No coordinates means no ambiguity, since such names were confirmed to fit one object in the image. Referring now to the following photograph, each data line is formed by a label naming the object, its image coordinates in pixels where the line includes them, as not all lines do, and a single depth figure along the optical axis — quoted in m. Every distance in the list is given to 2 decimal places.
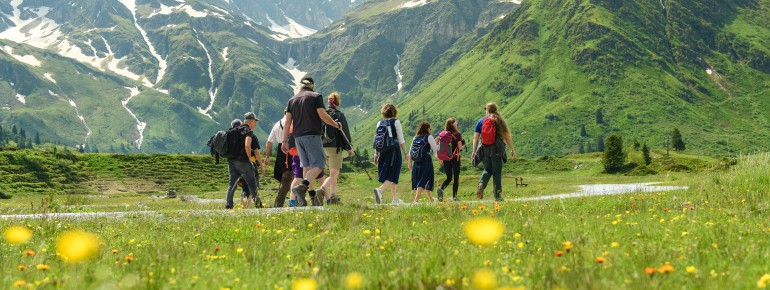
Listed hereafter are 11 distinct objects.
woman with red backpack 17.02
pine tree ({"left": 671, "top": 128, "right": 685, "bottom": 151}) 164.88
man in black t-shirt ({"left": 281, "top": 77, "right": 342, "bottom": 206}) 14.03
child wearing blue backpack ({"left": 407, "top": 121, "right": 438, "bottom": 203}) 18.47
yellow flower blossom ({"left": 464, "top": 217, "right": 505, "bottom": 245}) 5.27
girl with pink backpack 19.09
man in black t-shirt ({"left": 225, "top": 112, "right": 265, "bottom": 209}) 16.78
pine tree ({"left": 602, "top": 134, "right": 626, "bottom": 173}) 100.00
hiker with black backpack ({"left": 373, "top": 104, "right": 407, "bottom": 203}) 17.05
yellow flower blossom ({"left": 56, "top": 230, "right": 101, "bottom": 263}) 5.37
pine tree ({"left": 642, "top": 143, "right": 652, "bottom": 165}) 102.74
